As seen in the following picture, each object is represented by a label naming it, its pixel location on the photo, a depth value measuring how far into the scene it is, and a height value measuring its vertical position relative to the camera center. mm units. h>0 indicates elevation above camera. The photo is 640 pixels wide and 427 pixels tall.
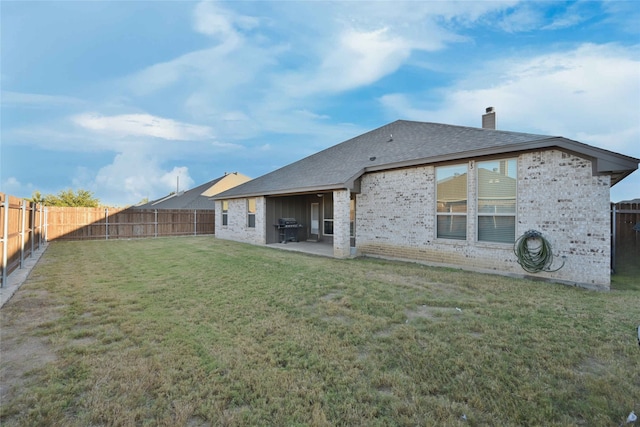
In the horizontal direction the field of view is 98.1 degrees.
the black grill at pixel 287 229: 13367 -817
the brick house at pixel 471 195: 5844 +451
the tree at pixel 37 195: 32625 +2159
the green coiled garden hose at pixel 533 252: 6234 -924
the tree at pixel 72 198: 32375 +1786
